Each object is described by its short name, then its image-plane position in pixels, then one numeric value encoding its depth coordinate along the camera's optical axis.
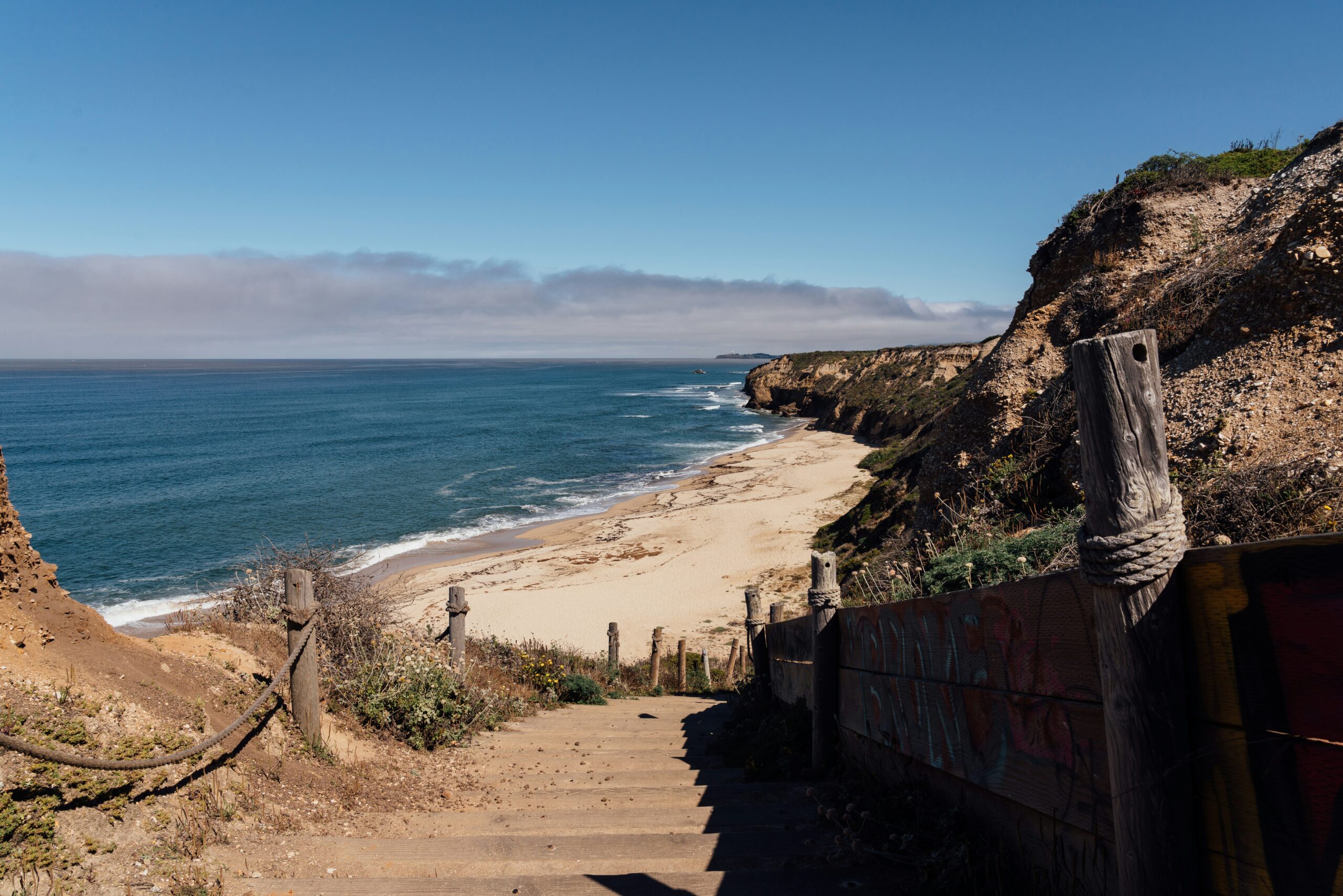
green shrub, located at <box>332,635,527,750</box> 6.62
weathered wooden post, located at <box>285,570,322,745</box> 5.62
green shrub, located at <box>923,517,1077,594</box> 5.02
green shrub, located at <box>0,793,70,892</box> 3.49
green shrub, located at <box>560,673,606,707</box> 10.83
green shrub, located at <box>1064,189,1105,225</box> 13.73
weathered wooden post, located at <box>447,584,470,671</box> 9.49
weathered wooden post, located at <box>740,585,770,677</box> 8.92
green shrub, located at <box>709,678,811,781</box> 5.82
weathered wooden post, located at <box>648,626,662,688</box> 14.09
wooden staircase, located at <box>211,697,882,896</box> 3.70
